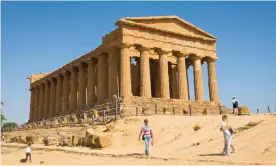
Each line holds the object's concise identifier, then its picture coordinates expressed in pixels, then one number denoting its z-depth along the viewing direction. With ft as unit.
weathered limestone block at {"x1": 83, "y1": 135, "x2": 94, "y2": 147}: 72.88
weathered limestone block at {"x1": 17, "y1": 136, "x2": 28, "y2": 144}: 116.37
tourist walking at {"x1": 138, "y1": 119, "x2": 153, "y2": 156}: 51.87
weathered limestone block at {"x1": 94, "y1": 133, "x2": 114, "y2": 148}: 69.43
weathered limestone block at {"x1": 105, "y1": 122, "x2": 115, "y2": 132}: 82.25
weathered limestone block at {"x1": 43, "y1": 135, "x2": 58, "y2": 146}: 91.61
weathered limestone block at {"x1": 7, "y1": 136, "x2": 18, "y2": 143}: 128.98
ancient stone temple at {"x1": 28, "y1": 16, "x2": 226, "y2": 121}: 124.36
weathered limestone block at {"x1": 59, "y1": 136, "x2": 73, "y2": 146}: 83.07
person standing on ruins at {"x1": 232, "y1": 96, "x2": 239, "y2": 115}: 95.76
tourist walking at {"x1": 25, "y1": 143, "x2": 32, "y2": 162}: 63.62
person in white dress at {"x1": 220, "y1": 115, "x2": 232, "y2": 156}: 43.19
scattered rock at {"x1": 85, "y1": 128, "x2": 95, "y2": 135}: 75.96
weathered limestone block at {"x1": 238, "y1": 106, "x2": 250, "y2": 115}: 96.27
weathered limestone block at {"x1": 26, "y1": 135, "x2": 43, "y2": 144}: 104.65
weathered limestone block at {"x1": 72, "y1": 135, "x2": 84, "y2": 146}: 79.07
